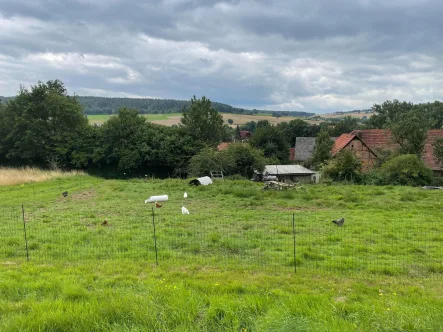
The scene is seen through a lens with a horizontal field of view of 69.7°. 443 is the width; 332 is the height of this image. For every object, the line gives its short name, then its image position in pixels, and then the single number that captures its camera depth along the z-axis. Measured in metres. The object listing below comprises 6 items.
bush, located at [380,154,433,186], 22.97
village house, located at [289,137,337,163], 51.06
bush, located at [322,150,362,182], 25.19
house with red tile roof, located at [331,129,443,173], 31.80
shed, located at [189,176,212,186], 20.52
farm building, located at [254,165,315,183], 31.45
